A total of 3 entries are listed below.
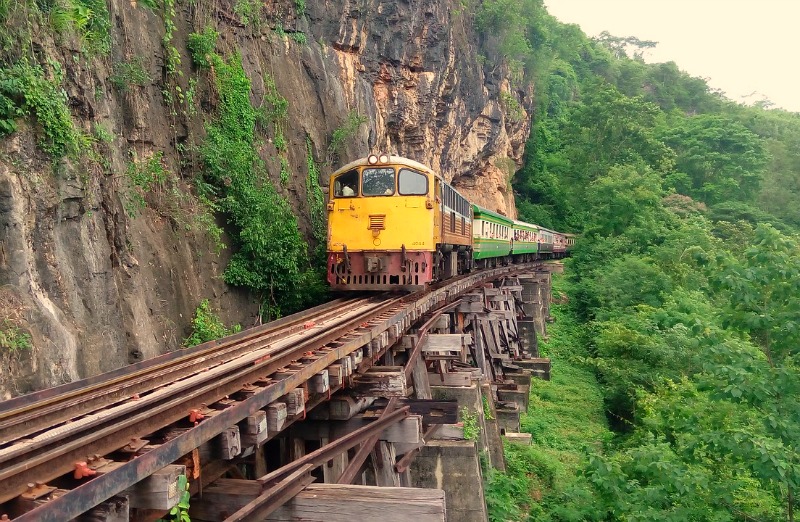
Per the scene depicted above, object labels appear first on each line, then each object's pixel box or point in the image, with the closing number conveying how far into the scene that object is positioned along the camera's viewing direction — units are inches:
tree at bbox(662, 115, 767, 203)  1429.6
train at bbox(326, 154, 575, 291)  426.0
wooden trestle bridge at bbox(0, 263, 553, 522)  99.3
